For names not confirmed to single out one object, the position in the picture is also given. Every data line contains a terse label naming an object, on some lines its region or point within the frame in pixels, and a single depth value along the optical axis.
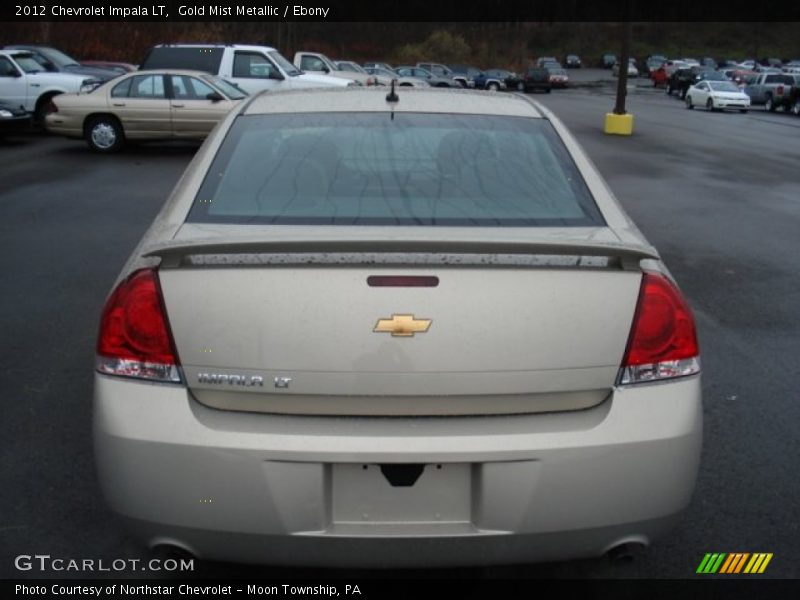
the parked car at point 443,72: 53.69
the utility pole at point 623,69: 21.38
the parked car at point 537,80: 56.06
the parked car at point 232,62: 20.61
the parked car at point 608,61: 100.31
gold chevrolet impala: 2.54
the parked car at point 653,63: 83.64
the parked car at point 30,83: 19.39
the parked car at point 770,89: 40.34
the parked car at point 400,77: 41.94
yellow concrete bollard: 22.70
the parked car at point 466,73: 55.62
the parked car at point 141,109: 16.83
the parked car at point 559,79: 61.28
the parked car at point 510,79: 55.98
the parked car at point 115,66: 26.83
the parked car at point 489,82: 53.84
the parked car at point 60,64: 20.91
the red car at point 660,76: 66.88
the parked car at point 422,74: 46.76
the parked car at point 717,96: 39.09
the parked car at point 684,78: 52.38
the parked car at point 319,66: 27.19
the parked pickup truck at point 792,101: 38.97
